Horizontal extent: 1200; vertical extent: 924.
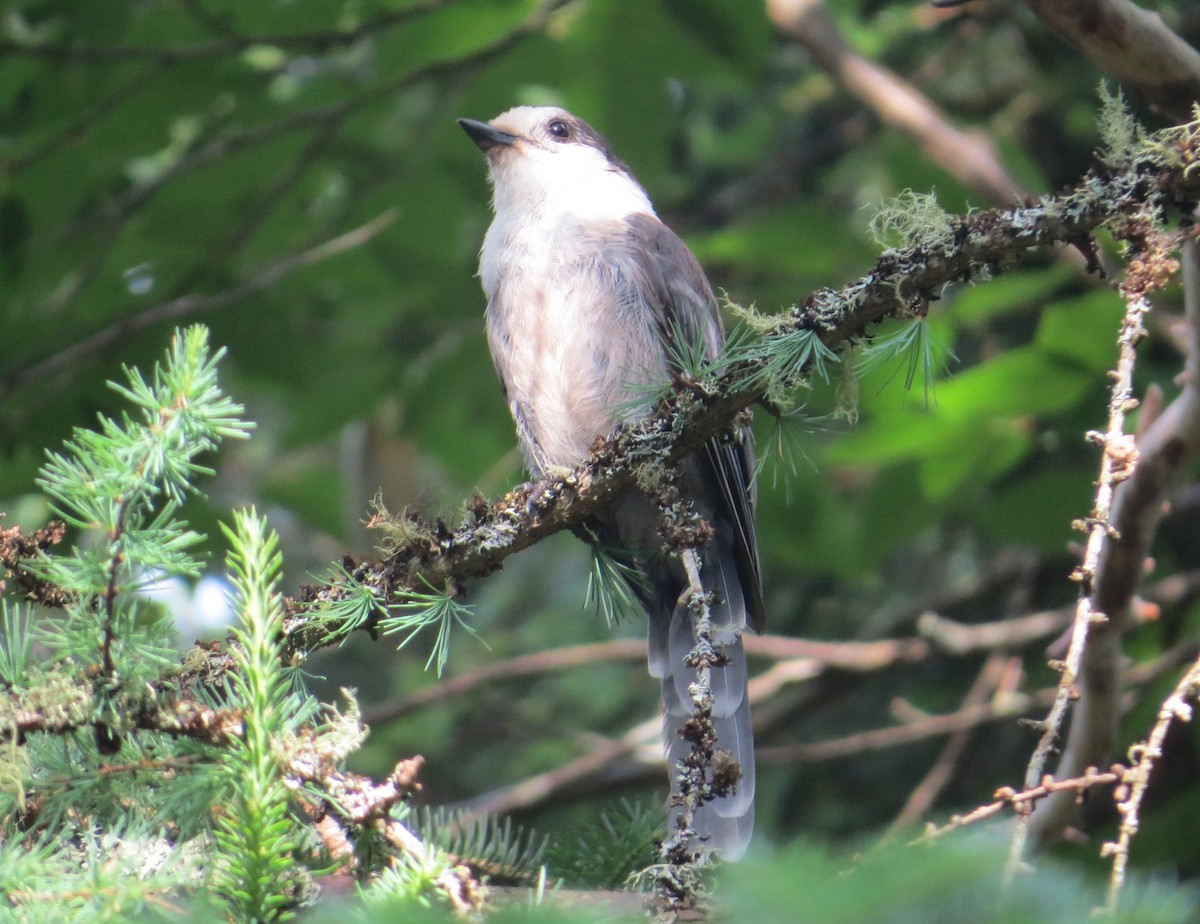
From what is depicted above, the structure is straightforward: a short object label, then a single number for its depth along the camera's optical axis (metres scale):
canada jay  6.84
